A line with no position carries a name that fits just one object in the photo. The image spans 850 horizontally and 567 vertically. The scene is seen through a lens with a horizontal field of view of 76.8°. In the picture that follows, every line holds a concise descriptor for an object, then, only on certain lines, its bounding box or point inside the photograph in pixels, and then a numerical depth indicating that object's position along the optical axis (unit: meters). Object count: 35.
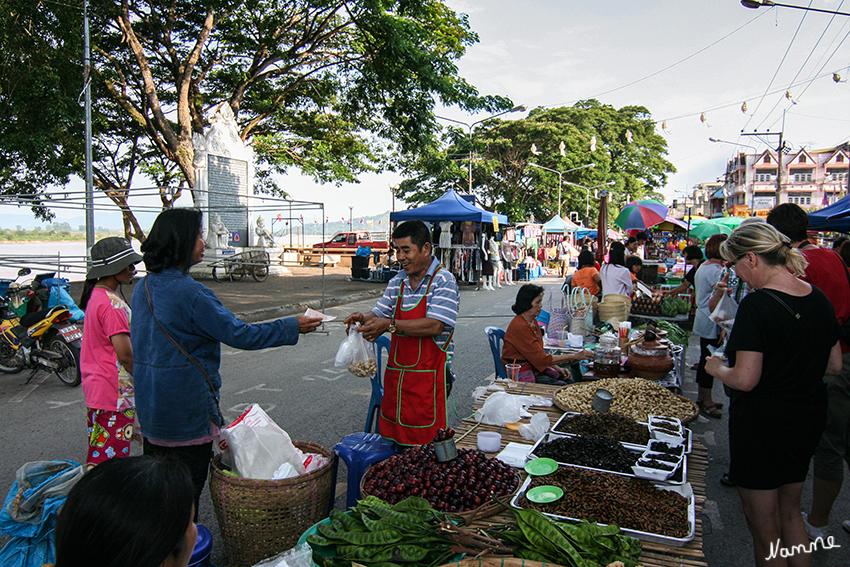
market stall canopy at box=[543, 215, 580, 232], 24.68
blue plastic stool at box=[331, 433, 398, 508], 3.16
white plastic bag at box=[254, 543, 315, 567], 2.15
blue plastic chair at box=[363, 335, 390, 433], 3.96
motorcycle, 6.47
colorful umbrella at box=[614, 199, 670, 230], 13.20
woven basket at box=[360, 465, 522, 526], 2.17
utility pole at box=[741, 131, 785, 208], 26.61
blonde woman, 2.43
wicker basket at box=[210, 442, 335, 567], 2.55
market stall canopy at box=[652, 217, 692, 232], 25.67
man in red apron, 3.16
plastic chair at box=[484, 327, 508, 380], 5.34
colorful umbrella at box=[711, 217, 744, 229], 19.66
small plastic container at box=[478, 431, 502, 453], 3.00
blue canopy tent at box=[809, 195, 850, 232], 8.81
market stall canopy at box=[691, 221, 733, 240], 18.52
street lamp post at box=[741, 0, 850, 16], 10.32
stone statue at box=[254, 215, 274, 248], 19.83
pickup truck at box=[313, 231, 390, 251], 32.09
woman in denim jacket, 2.47
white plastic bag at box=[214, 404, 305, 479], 2.68
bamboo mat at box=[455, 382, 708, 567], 1.99
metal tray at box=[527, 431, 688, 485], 2.55
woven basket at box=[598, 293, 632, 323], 6.89
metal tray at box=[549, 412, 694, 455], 2.90
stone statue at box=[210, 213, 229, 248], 18.38
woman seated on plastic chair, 4.73
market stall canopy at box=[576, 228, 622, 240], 32.53
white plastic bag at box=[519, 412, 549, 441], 3.20
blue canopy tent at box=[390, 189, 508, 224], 15.70
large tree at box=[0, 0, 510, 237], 15.09
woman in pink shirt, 3.10
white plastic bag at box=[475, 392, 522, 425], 3.44
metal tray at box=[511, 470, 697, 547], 2.05
